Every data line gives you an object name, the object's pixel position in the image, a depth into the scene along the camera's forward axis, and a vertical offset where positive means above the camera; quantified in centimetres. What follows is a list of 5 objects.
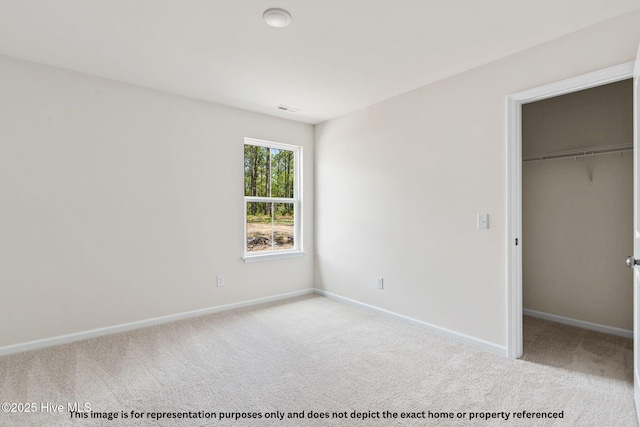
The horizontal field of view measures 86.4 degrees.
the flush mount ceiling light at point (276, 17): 207 +122
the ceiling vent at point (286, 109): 387 +120
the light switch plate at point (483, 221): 281 -8
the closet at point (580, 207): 307 +5
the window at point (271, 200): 415 +16
